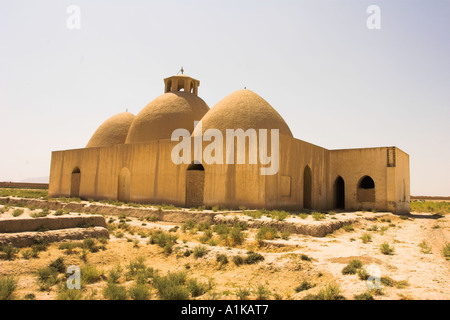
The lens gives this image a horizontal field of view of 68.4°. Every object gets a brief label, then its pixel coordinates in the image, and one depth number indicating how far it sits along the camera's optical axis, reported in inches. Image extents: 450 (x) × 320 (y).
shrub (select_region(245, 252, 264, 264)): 266.3
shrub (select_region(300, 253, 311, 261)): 254.6
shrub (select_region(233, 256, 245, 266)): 268.4
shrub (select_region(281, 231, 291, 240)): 352.5
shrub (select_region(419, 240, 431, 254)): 292.1
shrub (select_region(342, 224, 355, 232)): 416.6
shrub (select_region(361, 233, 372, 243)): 348.0
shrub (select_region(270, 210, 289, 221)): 417.5
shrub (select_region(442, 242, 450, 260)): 268.2
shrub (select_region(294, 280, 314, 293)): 205.2
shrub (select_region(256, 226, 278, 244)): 346.0
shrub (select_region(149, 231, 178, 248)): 335.7
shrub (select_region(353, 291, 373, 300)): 170.4
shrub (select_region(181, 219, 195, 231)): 435.0
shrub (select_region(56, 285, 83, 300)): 186.5
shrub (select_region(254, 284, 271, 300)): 193.5
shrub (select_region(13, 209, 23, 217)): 446.8
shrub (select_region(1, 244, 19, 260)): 252.7
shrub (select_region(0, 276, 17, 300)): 189.3
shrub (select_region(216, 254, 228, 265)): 274.4
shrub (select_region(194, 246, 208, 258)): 292.8
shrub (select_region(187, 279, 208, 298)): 204.8
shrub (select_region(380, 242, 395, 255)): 287.9
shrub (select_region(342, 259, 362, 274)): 217.5
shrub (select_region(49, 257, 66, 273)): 245.2
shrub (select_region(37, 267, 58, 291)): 210.6
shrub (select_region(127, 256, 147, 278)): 248.7
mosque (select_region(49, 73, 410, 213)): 552.1
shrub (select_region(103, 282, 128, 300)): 192.1
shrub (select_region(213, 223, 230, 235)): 388.5
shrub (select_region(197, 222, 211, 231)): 426.3
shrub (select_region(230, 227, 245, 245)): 346.9
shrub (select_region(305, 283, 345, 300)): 175.2
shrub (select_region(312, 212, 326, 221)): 445.4
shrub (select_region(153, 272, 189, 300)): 192.7
